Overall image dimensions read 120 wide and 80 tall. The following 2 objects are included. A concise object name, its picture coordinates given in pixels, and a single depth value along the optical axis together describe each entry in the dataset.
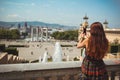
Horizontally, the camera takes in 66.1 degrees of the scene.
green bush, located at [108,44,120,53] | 8.72
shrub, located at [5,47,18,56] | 10.38
